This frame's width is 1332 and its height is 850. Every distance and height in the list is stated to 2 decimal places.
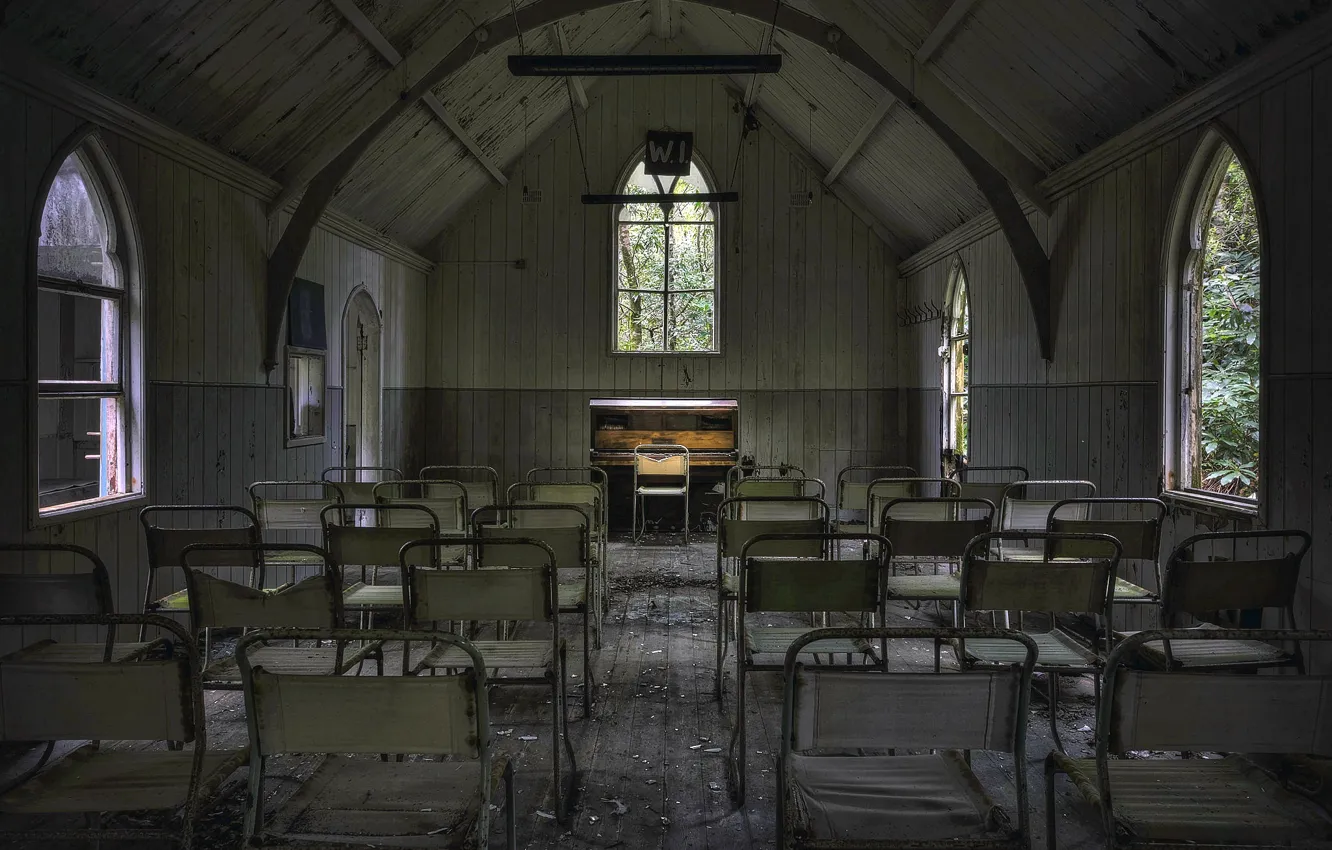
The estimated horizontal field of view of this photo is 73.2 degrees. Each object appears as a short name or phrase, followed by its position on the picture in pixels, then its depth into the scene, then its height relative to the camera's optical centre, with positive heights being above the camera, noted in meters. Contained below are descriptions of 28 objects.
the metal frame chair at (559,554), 3.68 -0.57
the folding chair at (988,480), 5.73 -0.46
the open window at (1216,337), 4.54 +0.47
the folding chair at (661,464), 9.65 -0.49
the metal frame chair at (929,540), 4.05 -0.55
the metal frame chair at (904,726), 1.86 -0.64
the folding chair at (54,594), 3.01 -0.61
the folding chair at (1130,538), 3.90 -0.51
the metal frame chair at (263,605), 2.81 -0.61
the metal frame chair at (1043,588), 3.07 -0.57
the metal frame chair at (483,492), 5.98 -0.51
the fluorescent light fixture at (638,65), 5.44 +2.17
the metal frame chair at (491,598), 2.96 -0.60
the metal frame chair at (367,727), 1.84 -0.65
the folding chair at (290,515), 5.00 -0.57
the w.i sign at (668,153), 9.77 +2.97
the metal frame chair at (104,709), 1.95 -0.65
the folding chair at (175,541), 3.77 -0.55
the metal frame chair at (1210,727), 1.86 -0.64
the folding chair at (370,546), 3.79 -0.56
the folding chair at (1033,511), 4.98 -0.52
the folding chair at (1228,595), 3.09 -0.60
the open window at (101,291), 4.46 +0.64
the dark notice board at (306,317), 7.17 +0.81
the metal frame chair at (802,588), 3.09 -0.59
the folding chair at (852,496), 5.95 -0.52
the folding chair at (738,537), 4.05 -0.56
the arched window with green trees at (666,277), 10.88 +1.72
